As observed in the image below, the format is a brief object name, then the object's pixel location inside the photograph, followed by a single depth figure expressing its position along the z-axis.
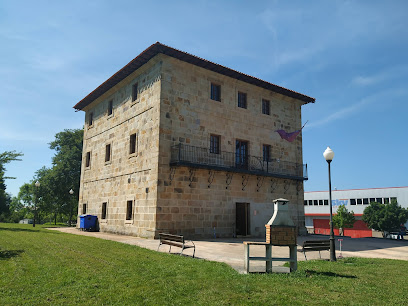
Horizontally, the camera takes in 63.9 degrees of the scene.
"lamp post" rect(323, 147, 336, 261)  10.51
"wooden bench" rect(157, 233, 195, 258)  10.17
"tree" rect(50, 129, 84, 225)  35.91
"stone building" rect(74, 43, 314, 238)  16.91
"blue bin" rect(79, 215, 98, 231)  21.58
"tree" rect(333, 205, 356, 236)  47.38
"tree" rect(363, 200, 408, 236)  42.03
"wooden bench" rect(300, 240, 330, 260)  10.13
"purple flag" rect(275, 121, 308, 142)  20.73
